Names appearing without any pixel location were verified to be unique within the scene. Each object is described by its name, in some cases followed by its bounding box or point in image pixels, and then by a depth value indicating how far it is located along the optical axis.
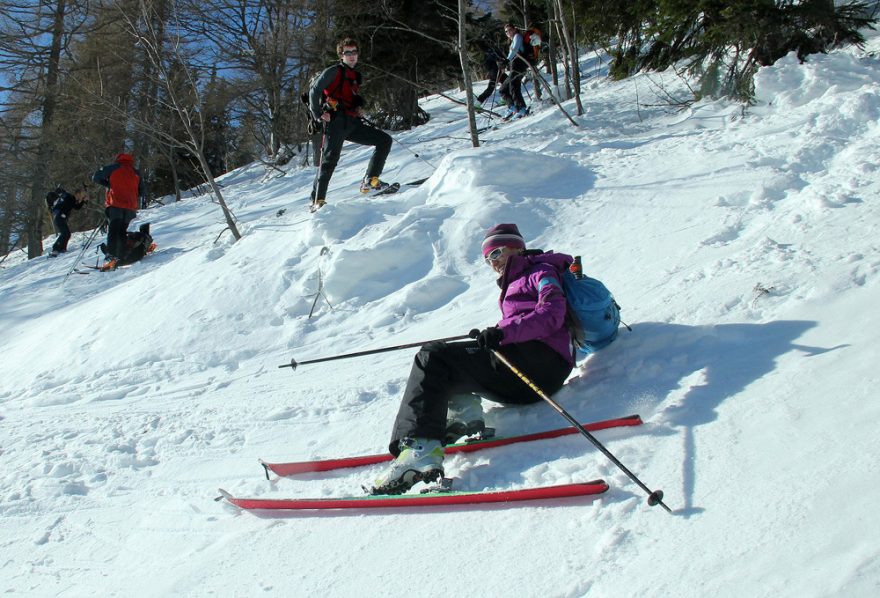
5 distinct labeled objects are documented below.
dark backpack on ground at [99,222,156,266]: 10.14
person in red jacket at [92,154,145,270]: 9.63
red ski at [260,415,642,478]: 2.98
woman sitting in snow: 3.03
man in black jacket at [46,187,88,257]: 12.23
